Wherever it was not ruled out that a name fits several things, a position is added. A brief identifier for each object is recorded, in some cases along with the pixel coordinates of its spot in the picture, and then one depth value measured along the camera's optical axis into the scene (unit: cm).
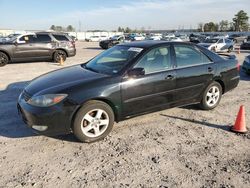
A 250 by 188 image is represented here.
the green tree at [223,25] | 8100
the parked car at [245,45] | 2013
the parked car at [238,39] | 3236
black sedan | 306
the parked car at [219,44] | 1633
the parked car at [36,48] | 993
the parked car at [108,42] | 2050
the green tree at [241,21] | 7153
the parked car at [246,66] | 762
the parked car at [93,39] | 4151
